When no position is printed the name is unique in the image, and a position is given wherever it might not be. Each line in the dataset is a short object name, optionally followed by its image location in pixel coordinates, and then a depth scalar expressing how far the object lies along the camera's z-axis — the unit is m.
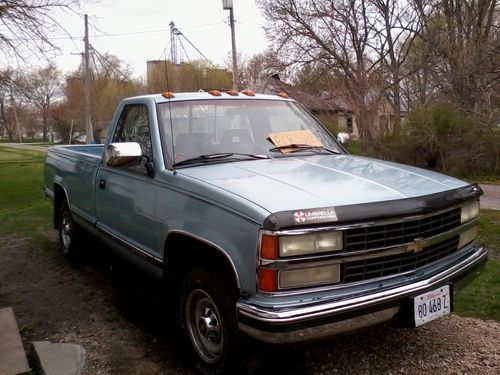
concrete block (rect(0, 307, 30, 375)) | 3.13
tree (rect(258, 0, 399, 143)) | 23.90
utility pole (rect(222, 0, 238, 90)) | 21.62
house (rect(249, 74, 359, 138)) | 21.02
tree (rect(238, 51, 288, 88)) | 24.02
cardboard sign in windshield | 3.90
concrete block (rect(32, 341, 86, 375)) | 3.22
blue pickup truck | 2.55
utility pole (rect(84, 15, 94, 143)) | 30.72
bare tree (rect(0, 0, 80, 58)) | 11.45
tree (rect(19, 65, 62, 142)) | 13.79
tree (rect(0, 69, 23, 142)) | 13.37
